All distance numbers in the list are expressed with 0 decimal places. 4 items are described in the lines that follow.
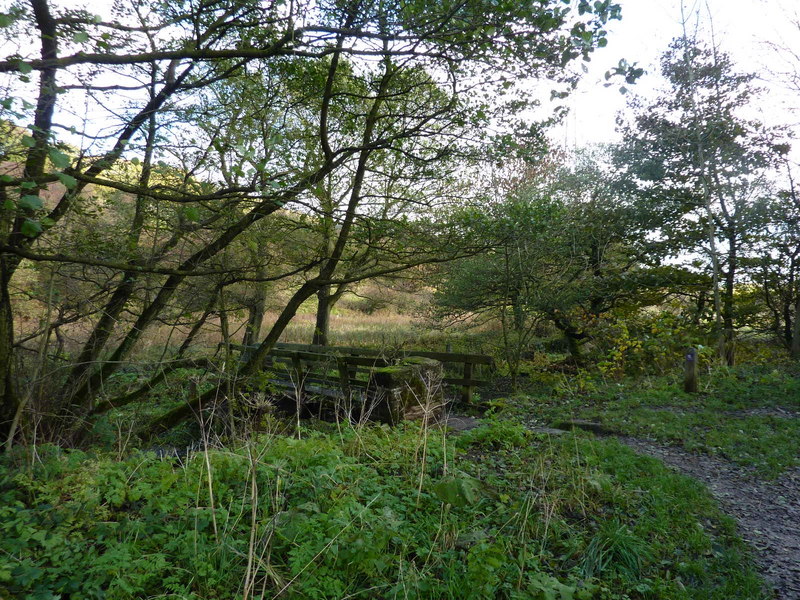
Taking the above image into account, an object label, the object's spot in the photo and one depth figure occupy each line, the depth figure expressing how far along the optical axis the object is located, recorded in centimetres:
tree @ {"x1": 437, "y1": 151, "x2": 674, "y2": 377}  1102
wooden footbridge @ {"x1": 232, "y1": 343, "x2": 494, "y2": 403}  779
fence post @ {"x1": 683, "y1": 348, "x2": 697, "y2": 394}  857
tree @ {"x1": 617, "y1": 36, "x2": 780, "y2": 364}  1172
